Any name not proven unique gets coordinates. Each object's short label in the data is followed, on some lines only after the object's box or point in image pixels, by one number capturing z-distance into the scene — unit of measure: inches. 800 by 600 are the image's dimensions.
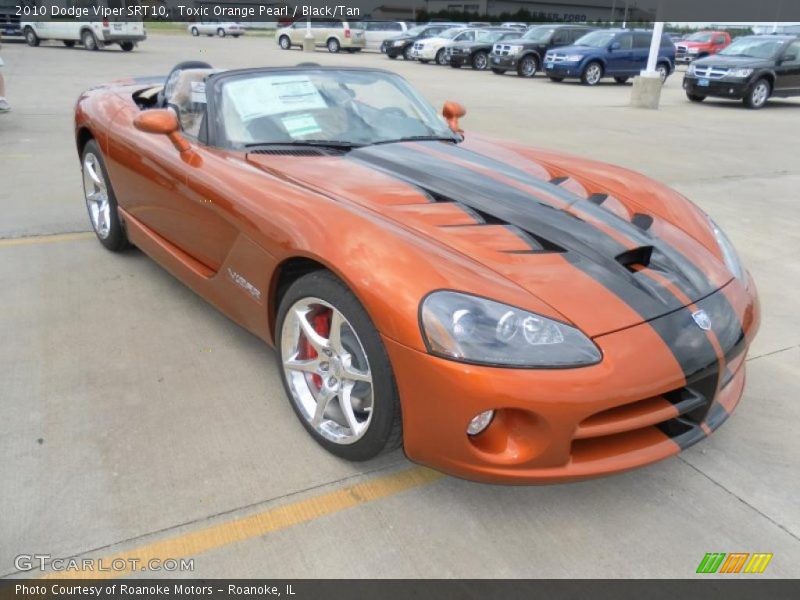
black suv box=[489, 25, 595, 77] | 750.5
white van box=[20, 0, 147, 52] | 839.7
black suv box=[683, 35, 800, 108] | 532.4
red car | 1108.5
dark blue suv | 679.7
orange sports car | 71.3
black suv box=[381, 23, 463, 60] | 987.3
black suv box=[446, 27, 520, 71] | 838.5
